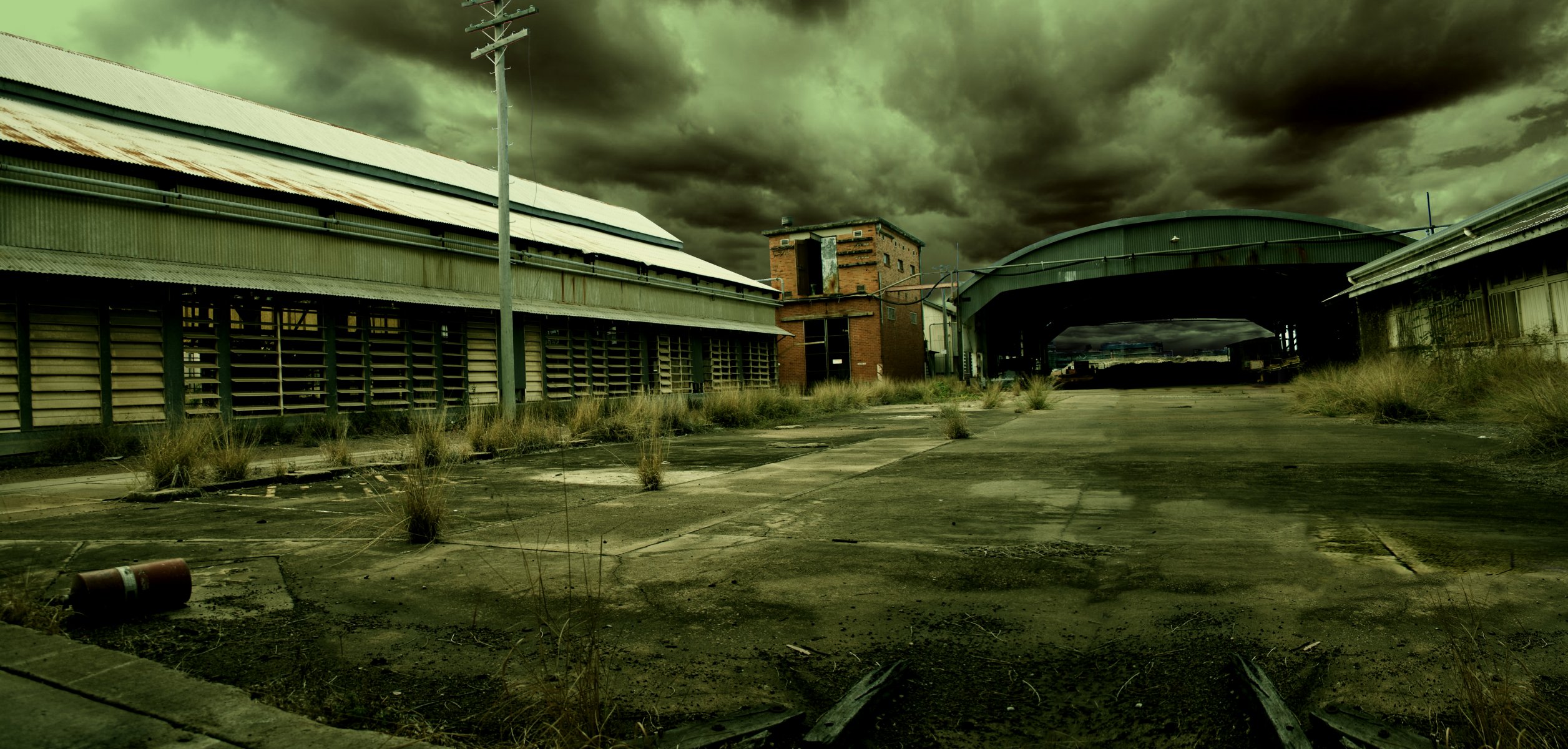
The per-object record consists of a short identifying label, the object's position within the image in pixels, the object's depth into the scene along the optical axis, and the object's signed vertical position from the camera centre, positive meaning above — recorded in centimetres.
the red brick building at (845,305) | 3556 +386
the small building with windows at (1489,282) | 1333 +163
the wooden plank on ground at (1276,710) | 198 -97
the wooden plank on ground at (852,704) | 209 -96
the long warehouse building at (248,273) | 1143 +270
